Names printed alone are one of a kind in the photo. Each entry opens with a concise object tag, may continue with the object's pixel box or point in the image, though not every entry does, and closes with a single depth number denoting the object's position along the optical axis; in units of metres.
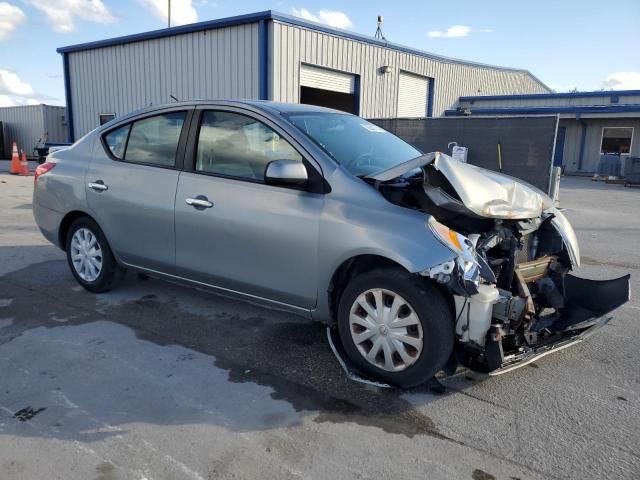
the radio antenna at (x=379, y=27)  29.13
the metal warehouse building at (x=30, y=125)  28.16
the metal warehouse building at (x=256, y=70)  14.10
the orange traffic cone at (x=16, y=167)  18.53
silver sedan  3.02
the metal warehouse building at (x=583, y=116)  24.78
